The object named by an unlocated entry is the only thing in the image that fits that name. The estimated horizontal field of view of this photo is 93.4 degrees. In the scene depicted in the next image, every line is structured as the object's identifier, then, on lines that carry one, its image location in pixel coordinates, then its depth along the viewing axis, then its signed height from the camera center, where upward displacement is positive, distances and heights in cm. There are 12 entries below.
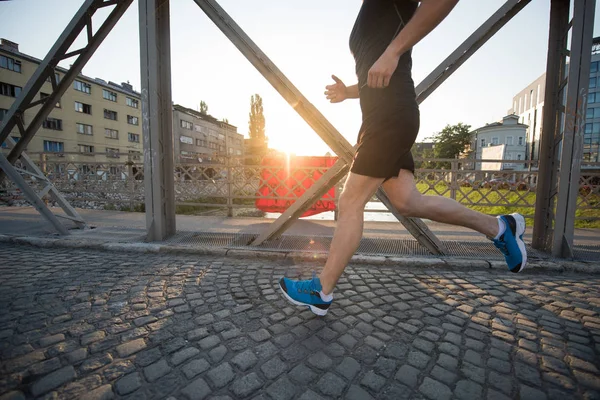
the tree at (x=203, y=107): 6981 +1764
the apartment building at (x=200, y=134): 5350 +991
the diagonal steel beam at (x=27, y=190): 424 -21
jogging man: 178 +20
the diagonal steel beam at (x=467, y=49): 340 +161
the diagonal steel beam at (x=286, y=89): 374 +121
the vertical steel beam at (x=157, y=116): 400 +91
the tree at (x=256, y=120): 5678 +1188
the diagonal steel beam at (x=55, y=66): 424 +171
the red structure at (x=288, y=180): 678 -2
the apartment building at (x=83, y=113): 3083 +904
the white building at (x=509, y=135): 6272 +1056
